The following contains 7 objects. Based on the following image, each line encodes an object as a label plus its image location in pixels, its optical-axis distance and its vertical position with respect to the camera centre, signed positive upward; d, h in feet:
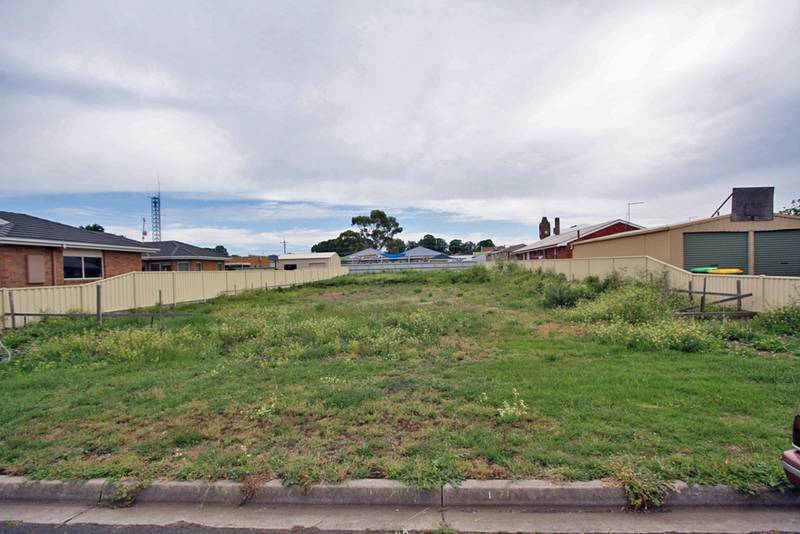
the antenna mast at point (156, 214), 156.76 +20.21
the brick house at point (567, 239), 96.93 +5.26
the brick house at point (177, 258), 96.94 +1.42
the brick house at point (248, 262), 158.10 +0.12
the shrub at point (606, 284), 50.14 -3.49
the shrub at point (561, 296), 44.37 -4.44
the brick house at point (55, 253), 51.49 +1.90
